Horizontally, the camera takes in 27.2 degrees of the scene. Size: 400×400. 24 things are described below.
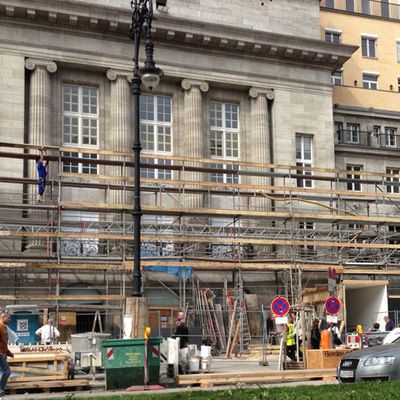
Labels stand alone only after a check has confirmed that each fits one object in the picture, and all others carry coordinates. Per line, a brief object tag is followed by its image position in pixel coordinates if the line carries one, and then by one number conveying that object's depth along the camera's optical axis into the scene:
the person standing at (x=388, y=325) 31.40
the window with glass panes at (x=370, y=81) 56.19
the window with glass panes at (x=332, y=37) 54.47
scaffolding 33.97
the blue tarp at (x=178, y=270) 33.84
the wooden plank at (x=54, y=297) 30.38
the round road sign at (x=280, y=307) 22.91
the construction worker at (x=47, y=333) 28.55
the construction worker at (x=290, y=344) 26.55
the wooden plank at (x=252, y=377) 21.27
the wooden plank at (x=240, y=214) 33.47
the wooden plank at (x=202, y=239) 31.92
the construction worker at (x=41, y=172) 33.25
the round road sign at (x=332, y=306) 23.30
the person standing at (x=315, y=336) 27.28
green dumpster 20.30
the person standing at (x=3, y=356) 17.30
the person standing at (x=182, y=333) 25.42
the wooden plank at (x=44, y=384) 20.83
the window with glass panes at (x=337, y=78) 54.28
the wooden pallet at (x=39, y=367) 21.41
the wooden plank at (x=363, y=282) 35.81
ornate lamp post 21.61
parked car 16.95
